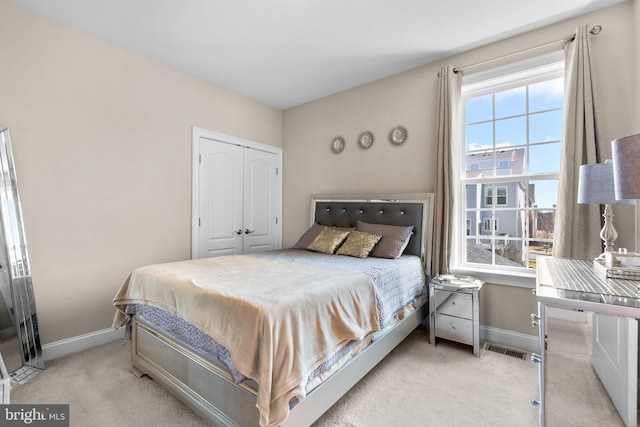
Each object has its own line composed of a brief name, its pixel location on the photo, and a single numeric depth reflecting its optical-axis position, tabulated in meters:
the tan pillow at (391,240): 2.80
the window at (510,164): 2.60
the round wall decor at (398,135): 3.29
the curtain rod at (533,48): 2.29
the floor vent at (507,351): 2.45
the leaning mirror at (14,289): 2.11
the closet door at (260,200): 4.00
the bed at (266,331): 1.32
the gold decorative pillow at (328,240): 3.10
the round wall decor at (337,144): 3.82
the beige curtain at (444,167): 2.86
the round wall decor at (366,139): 3.55
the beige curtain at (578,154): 2.20
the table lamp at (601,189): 1.55
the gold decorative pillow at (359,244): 2.85
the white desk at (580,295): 1.03
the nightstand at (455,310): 2.45
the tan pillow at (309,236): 3.40
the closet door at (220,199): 3.50
